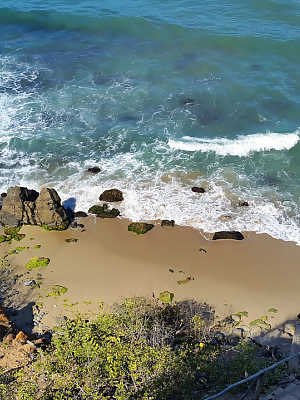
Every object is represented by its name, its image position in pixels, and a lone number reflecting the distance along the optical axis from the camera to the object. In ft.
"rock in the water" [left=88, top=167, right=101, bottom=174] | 149.38
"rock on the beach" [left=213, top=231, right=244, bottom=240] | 122.93
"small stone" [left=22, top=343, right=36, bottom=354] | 88.53
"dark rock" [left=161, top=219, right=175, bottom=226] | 127.54
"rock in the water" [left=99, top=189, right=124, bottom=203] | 136.46
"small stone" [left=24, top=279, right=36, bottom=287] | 108.88
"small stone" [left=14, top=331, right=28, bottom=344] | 91.35
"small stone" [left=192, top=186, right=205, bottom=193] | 139.91
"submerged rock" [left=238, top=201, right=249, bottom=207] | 134.35
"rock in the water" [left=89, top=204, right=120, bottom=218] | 130.72
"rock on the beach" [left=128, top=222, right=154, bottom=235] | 124.98
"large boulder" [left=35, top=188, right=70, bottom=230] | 125.18
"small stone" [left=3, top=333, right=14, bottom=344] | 90.72
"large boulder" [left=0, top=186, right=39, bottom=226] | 125.70
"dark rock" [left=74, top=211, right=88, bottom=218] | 131.13
